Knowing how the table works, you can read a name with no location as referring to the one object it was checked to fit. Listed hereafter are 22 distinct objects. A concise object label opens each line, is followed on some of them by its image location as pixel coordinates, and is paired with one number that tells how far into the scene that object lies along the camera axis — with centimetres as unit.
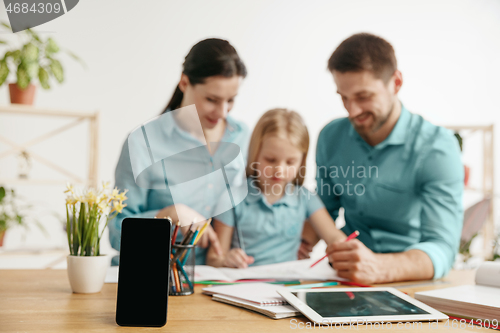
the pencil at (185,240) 75
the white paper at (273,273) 93
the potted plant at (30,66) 172
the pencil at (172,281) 76
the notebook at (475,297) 60
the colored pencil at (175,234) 77
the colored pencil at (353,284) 90
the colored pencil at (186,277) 76
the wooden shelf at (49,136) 173
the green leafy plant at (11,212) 180
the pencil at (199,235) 77
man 125
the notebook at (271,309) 60
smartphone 56
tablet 58
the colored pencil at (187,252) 76
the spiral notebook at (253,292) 65
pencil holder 75
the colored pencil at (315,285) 82
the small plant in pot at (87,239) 74
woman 120
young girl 129
